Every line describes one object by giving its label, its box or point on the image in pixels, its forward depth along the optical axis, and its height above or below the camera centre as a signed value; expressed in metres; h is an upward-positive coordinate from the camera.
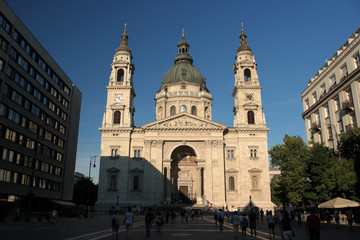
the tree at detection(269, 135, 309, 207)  39.47 +4.91
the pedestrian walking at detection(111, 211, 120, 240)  15.16 -0.95
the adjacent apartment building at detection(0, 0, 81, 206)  35.78 +11.85
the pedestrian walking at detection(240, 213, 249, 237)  17.58 -1.11
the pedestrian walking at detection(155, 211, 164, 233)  19.42 -1.13
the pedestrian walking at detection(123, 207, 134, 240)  14.90 -0.88
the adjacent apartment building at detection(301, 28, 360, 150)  38.91 +15.17
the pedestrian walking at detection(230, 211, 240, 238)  17.05 -1.16
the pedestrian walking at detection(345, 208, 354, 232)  20.84 -0.92
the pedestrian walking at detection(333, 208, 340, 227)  27.34 -1.17
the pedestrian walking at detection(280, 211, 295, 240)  12.16 -0.94
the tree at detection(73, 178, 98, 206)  79.75 +2.62
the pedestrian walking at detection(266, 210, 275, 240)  17.01 -0.96
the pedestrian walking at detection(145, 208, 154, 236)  17.19 -1.00
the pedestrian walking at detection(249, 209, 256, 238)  17.42 -0.98
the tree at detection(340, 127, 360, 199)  30.72 +5.75
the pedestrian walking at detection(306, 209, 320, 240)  12.30 -0.92
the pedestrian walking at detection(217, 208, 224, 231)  21.70 -0.98
